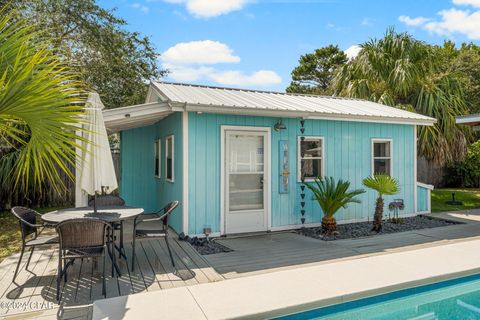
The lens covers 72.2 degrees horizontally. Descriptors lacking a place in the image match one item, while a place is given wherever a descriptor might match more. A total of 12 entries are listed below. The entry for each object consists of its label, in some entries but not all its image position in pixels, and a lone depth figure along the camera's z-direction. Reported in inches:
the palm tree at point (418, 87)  460.1
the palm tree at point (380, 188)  278.5
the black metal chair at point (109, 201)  236.7
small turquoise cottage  251.3
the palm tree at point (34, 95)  89.7
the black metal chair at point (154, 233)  185.3
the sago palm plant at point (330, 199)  265.4
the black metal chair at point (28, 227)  169.0
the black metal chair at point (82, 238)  153.0
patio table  175.0
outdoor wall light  274.1
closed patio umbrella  194.7
